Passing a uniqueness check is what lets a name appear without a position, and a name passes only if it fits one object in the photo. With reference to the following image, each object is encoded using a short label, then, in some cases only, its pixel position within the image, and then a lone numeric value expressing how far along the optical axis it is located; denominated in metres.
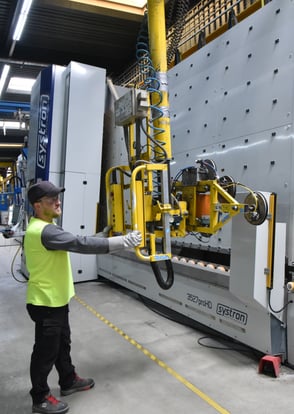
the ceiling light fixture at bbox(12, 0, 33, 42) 4.95
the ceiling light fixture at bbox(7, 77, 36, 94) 8.47
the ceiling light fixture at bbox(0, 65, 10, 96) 7.16
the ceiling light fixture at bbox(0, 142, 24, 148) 14.88
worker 2.08
